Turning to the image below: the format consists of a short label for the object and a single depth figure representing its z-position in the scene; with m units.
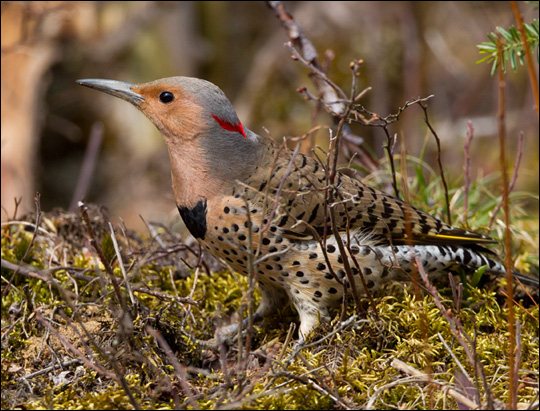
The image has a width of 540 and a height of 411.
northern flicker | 6.93
